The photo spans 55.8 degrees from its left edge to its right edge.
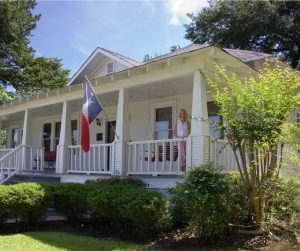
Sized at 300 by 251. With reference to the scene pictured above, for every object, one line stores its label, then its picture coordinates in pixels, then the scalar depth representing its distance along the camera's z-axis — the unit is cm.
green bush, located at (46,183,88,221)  671
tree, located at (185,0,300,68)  2120
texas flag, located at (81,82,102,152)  744
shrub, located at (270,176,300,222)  479
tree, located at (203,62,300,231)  508
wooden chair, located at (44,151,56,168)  1199
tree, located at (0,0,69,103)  2146
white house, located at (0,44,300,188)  657
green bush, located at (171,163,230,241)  515
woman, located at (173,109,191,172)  719
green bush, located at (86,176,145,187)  708
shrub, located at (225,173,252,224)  534
